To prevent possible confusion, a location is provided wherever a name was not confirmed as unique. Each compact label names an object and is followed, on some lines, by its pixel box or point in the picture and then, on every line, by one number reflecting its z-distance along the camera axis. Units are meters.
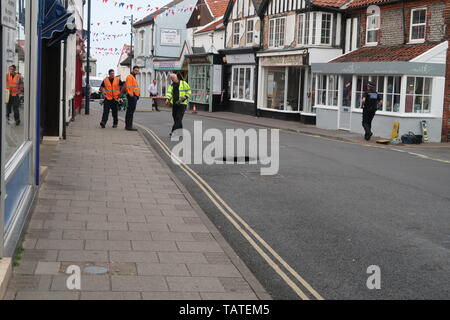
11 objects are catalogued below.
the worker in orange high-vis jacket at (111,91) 20.41
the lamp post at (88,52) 29.05
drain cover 5.54
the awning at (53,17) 11.91
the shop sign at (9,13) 4.76
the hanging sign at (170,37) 53.97
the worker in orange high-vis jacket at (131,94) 20.05
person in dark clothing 21.84
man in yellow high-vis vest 18.34
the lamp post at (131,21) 56.12
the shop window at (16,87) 5.31
